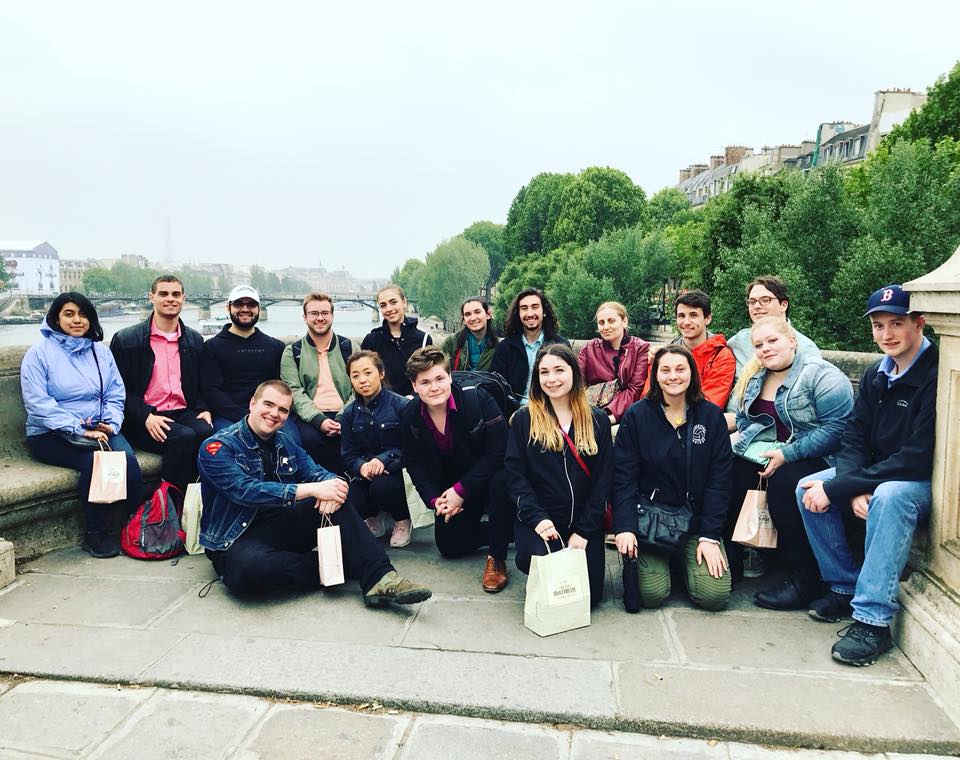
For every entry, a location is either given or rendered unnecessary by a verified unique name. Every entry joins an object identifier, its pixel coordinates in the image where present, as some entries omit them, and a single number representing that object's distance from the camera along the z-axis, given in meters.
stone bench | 4.14
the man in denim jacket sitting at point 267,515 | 3.65
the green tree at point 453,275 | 71.44
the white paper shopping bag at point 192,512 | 4.01
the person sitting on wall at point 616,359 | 4.84
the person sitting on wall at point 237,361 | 4.97
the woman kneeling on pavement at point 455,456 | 3.98
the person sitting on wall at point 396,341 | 5.48
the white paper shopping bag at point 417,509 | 4.41
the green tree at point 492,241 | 82.38
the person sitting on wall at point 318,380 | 4.94
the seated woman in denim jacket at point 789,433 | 3.61
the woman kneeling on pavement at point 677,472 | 3.54
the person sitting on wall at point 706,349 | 4.54
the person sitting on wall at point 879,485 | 3.05
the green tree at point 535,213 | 50.41
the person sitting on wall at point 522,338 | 5.14
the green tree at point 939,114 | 21.05
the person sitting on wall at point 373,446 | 4.46
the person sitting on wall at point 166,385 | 4.68
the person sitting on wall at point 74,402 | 4.36
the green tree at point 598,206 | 44.94
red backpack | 4.32
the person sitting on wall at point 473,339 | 5.31
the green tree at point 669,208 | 53.69
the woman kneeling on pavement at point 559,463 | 3.65
